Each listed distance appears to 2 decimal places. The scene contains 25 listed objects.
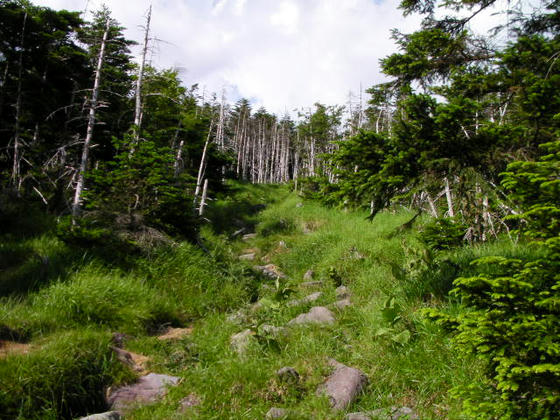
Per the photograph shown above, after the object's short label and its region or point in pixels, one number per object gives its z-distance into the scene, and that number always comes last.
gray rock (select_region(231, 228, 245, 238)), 15.68
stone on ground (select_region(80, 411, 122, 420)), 2.95
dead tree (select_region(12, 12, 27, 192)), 9.95
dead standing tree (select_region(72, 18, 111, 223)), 8.22
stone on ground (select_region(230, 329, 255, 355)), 4.33
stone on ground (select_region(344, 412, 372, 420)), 2.82
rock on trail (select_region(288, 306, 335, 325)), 4.89
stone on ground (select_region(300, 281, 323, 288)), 7.42
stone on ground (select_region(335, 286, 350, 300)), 6.13
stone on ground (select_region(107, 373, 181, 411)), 3.44
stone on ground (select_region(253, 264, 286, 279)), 9.32
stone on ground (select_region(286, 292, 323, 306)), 5.95
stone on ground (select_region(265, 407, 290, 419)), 2.90
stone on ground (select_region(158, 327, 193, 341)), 5.17
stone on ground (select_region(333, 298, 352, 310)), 5.40
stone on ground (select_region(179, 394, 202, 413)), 3.30
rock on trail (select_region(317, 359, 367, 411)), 3.02
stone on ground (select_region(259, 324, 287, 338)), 4.47
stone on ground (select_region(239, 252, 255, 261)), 11.80
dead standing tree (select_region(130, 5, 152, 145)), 12.45
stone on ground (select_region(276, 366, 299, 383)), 3.38
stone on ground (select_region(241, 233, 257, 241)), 15.47
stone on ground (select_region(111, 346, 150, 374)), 4.08
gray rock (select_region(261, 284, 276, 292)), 7.80
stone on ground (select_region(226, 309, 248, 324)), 5.51
